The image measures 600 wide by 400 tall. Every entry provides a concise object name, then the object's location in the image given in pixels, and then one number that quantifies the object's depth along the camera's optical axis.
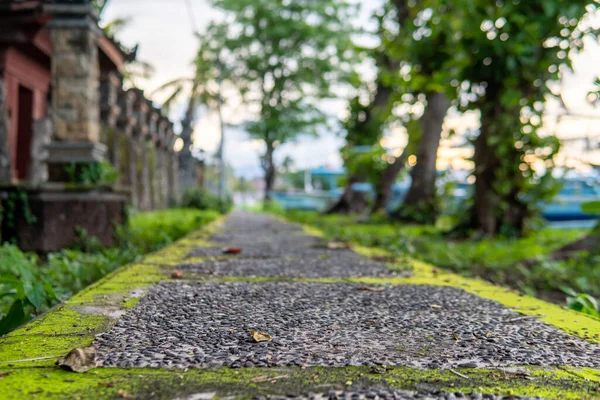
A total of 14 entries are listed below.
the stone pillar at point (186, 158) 18.75
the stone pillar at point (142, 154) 11.64
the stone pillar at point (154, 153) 13.17
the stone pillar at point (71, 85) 4.86
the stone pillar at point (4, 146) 5.32
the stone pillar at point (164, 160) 14.84
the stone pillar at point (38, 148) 8.98
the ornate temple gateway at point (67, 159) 4.45
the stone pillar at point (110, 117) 9.48
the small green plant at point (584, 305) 2.27
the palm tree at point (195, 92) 19.20
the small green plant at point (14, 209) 4.39
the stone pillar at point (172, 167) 16.67
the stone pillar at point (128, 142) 10.55
